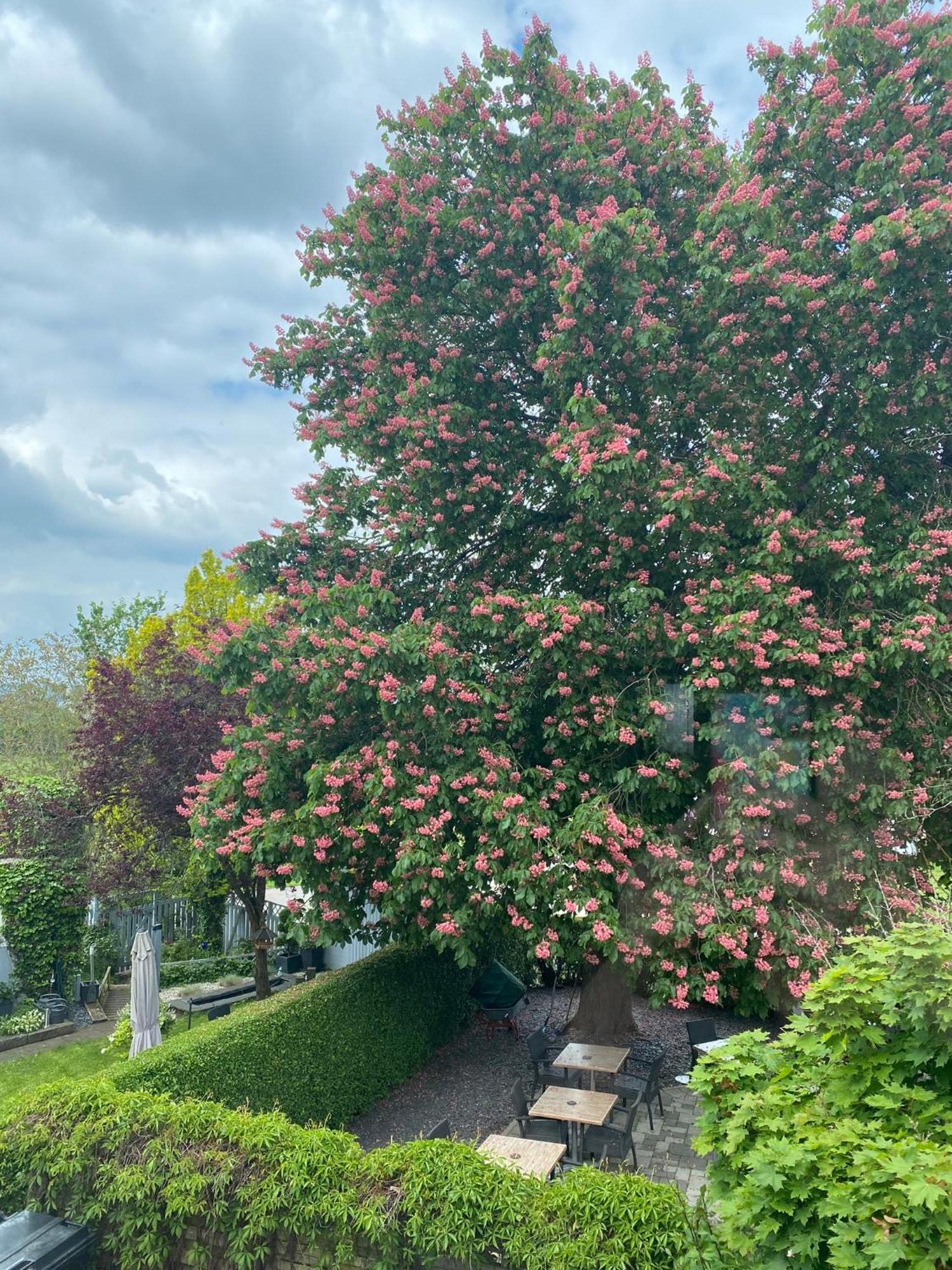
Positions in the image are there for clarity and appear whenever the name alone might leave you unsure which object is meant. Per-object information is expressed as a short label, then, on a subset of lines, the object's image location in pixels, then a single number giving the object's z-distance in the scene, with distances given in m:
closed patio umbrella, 10.09
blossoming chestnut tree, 8.25
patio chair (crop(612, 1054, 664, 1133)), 9.66
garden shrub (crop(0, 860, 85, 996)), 14.45
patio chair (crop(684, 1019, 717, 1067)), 10.38
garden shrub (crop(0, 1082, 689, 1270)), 4.80
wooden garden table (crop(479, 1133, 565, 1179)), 6.89
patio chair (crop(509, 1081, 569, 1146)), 8.66
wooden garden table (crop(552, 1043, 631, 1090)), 9.30
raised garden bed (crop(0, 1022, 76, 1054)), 13.07
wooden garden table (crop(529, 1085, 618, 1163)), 8.03
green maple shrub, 3.40
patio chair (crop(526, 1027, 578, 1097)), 10.16
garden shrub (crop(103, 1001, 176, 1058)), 11.93
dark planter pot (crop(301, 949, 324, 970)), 15.85
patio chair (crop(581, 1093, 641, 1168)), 8.03
